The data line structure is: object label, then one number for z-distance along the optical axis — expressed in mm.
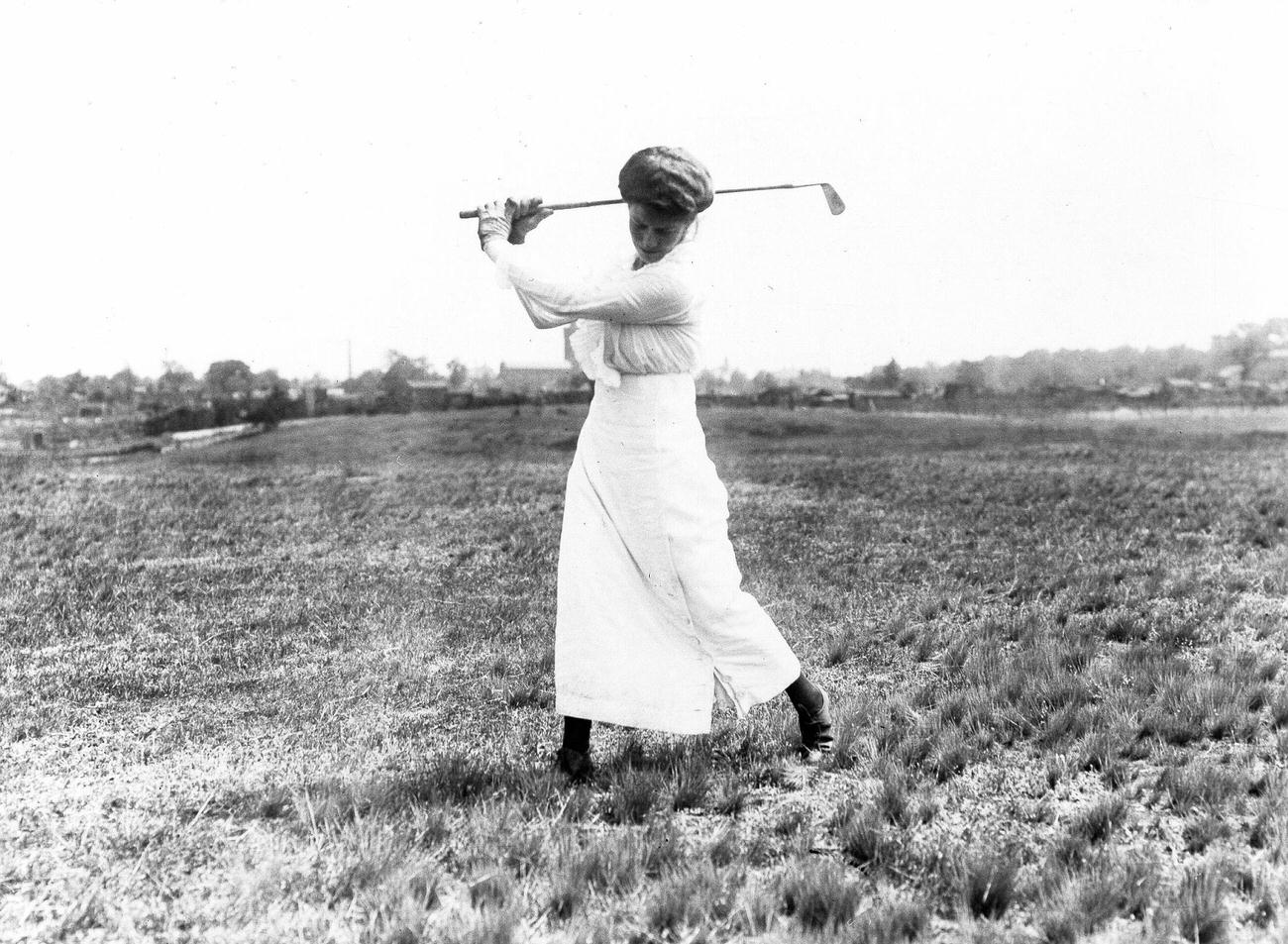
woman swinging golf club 3273
